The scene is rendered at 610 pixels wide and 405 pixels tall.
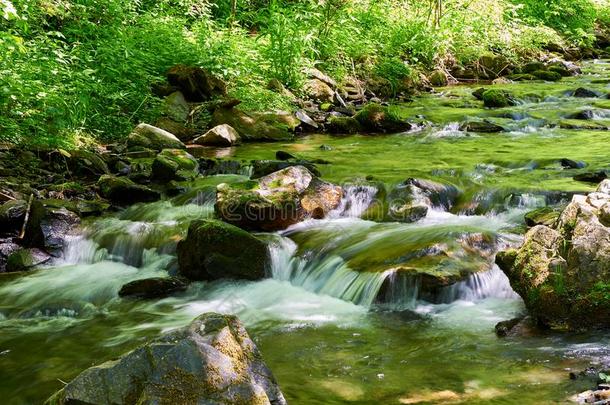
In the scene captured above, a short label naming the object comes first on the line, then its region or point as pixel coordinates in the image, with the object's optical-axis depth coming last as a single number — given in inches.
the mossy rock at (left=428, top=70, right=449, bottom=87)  686.5
